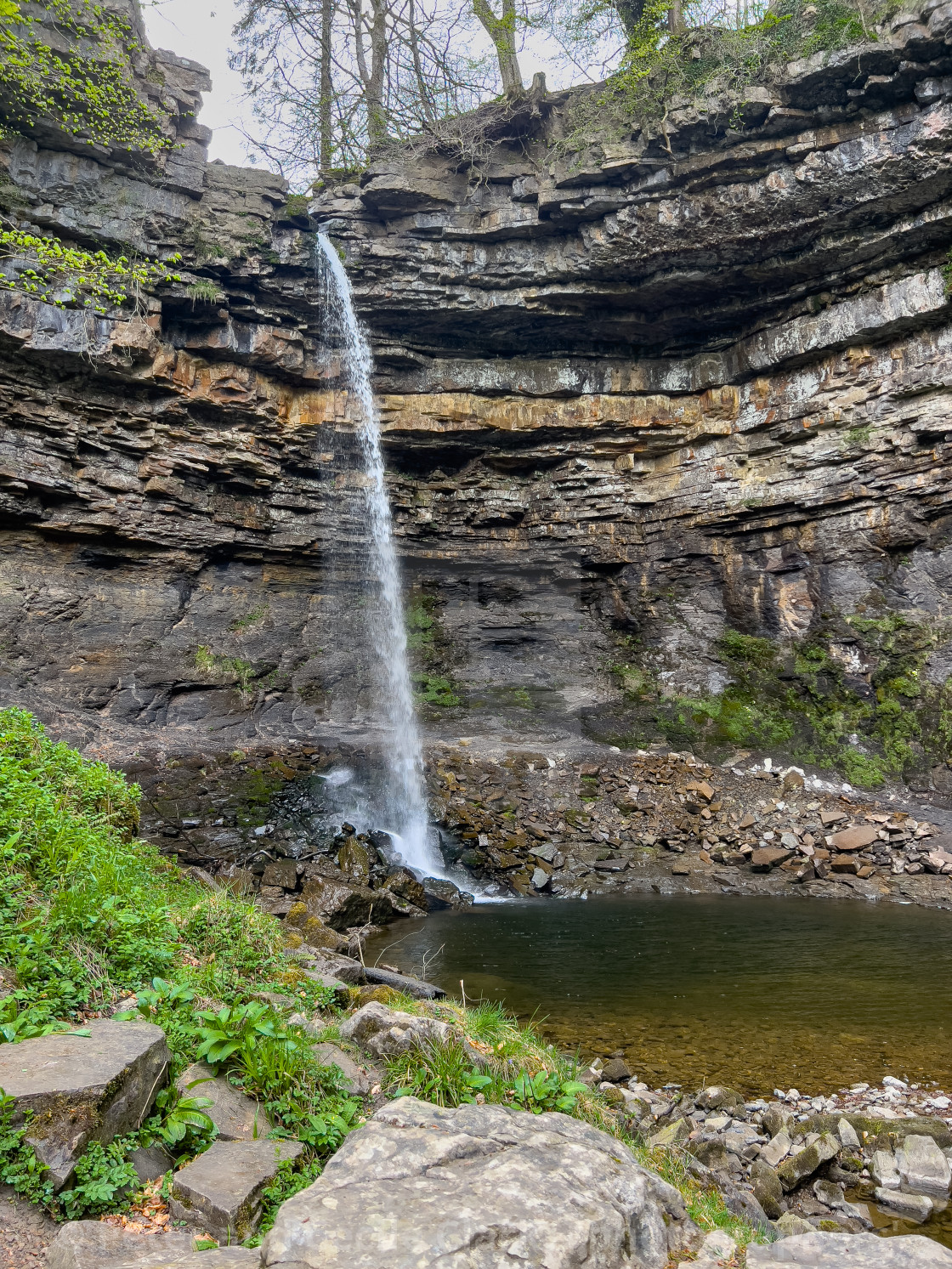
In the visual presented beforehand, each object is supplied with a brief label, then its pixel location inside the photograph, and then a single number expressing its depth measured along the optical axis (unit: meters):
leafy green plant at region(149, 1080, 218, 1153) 2.79
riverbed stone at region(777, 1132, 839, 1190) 4.40
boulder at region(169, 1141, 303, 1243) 2.46
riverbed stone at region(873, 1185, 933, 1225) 4.10
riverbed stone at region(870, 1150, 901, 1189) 4.41
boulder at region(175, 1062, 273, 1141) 2.96
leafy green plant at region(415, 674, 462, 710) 19.45
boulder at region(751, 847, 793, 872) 13.07
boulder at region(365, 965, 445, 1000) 6.09
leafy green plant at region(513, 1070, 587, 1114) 3.63
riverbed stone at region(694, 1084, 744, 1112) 5.34
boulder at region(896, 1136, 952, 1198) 4.29
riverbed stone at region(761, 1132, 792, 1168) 4.64
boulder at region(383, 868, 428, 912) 11.72
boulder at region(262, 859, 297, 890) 11.41
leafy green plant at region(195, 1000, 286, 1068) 3.24
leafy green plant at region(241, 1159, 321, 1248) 2.57
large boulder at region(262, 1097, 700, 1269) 1.96
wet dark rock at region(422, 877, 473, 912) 12.24
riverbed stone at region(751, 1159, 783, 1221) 4.18
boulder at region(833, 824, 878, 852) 13.01
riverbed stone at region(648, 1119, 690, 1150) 4.54
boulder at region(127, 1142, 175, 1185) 2.64
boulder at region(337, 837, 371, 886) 12.09
